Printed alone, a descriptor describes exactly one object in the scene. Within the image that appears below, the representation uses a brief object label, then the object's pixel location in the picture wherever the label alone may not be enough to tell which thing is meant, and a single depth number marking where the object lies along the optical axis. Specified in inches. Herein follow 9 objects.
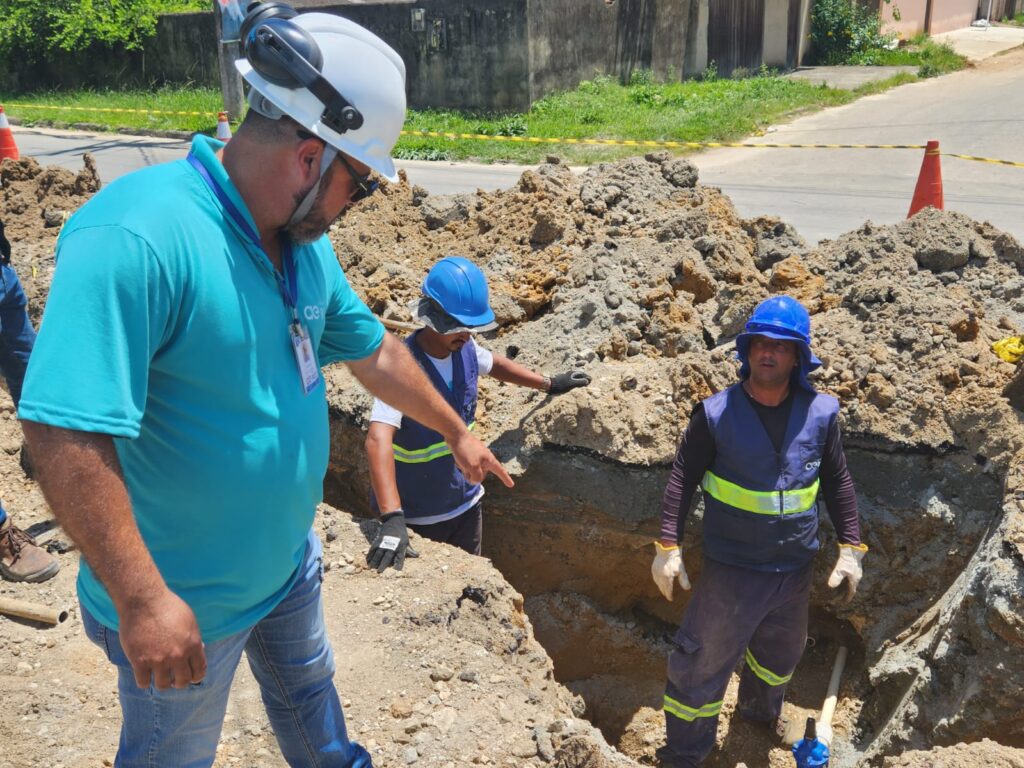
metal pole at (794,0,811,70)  787.4
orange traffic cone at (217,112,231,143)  431.3
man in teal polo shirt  67.4
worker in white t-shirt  150.9
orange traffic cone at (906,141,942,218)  295.0
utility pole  557.9
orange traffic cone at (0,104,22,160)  435.9
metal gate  754.8
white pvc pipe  161.8
